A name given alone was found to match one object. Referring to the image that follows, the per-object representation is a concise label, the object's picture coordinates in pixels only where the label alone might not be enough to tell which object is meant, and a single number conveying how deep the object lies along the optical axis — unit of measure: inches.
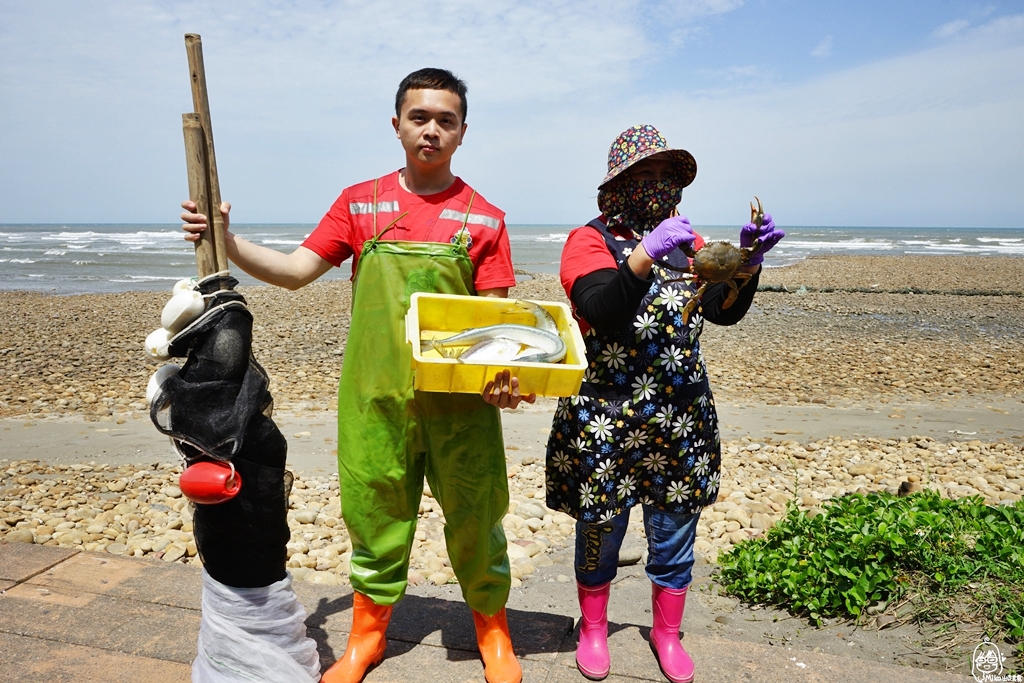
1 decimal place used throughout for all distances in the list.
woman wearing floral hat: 103.7
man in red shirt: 102.0
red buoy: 85.5
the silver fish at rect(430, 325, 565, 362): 93.8
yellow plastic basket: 87.6
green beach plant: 131.6
